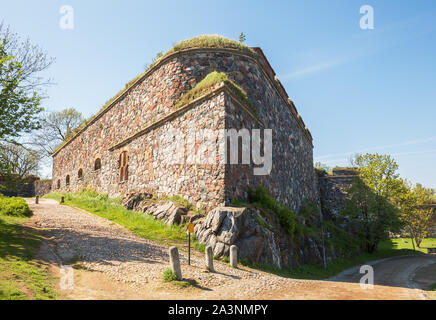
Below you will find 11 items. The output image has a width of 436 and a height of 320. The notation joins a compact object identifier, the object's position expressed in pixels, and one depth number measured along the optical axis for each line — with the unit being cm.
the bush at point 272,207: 1291
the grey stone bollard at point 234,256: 892
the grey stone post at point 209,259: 790
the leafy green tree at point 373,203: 2309
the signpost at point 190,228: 859
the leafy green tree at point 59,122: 3966
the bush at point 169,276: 661
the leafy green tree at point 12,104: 979
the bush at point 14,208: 1253
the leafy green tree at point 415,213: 3005
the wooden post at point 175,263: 675
